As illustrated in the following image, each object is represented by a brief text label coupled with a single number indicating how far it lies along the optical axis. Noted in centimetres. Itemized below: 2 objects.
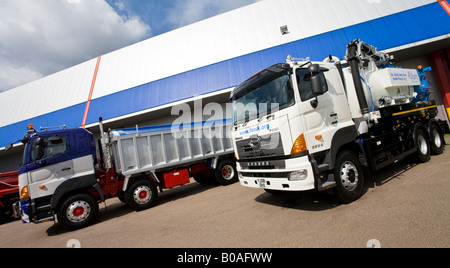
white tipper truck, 532
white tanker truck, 359
